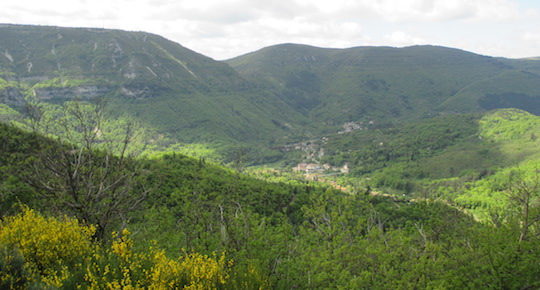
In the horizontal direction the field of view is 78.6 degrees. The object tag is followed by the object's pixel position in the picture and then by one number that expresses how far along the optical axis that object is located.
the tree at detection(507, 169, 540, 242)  20.48
